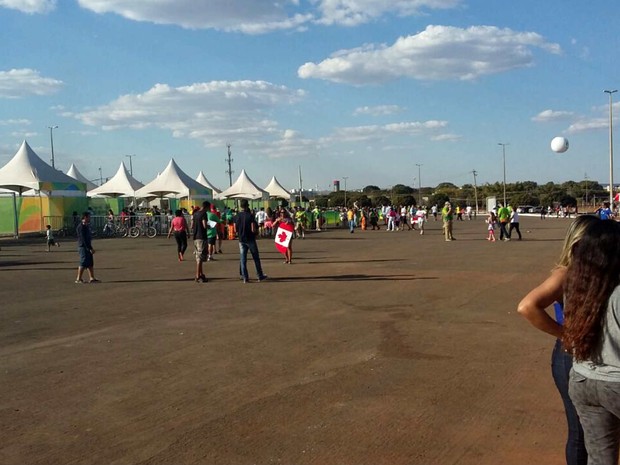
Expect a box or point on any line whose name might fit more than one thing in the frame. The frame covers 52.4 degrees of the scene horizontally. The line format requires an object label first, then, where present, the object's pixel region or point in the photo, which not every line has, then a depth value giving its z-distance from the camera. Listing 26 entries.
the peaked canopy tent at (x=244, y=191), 48.72
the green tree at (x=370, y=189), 154.21
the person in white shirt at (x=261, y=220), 34.12
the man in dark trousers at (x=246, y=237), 14.12
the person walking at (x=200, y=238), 14.27
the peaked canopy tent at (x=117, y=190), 41.01
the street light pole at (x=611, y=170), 38.51
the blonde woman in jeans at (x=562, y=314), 3.14
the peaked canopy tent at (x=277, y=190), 56.62
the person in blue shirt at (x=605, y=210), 22.17
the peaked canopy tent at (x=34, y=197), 34.31
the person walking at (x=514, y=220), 27.84
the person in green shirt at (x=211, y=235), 20.31
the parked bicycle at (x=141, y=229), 35.22
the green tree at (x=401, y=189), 138.16
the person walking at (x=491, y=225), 28.10
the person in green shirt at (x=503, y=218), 27.42
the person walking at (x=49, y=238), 24.58
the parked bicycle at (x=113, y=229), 35.97
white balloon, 25.58
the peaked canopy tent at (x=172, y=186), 41.26
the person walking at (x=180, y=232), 19.56
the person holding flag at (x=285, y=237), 18.16
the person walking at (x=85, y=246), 14.37
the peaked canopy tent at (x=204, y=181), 63.36
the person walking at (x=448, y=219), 28.23
